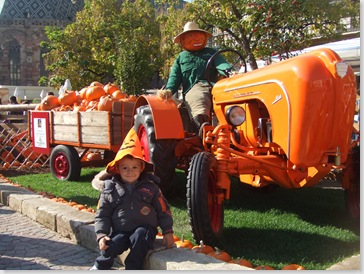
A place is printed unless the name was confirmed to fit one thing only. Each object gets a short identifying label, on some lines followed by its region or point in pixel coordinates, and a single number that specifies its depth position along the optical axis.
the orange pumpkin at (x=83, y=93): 9.00
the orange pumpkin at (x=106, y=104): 7.50
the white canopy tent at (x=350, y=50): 10.16
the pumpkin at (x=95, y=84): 9.04
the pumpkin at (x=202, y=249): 3.68
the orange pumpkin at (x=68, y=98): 9.08
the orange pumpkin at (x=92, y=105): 8.03
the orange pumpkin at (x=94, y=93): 8.62
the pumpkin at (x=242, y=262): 3.44
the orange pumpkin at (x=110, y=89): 8.86
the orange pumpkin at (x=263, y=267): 3.33
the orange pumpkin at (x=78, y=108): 8.17
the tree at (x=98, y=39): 24.39
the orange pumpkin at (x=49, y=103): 9.27
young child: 3.51
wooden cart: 7.02
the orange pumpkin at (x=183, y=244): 3.82
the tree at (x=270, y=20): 11.26
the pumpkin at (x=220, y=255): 3.54
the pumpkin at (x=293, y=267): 3.33
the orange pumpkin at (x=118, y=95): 8.26
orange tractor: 3.93
